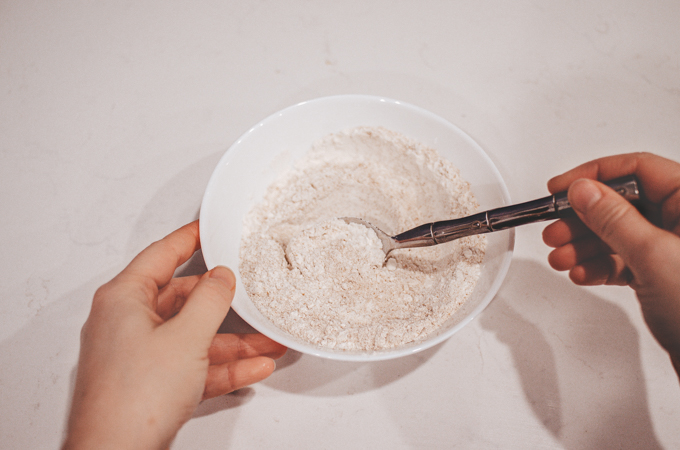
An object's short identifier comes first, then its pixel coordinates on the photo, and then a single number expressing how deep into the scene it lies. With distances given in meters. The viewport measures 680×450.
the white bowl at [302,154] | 0.32
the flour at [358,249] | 0.33
